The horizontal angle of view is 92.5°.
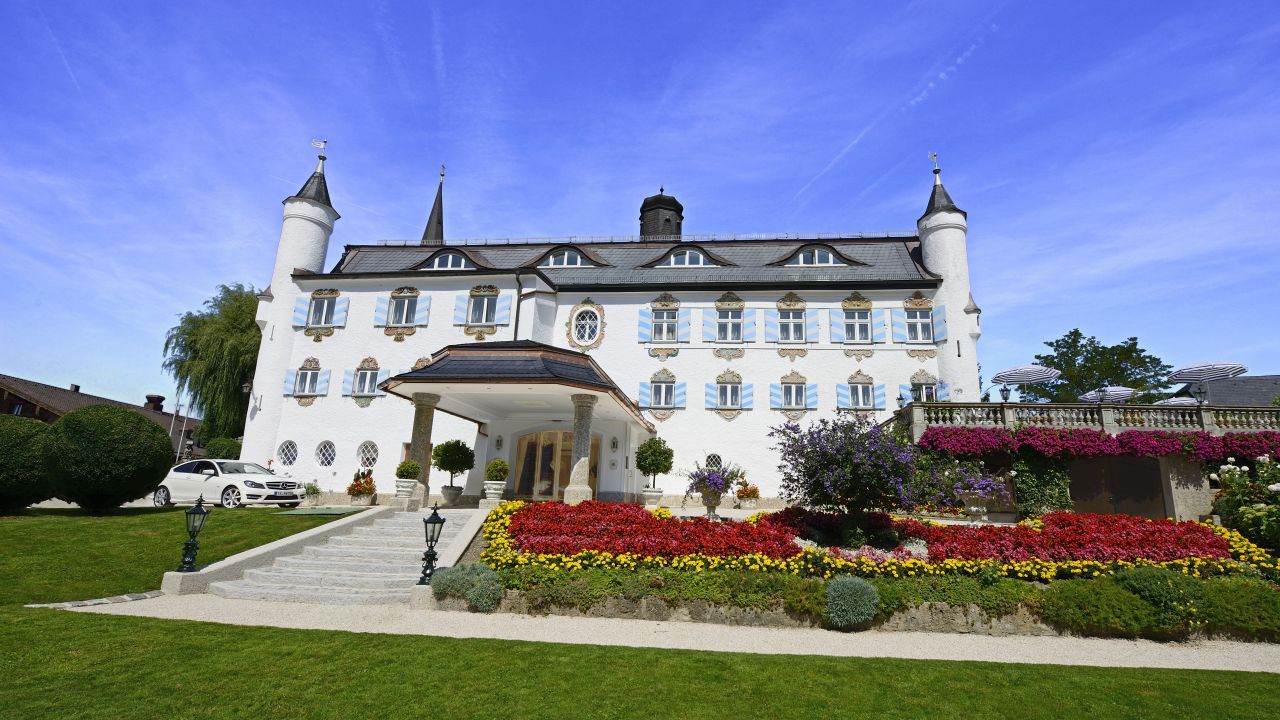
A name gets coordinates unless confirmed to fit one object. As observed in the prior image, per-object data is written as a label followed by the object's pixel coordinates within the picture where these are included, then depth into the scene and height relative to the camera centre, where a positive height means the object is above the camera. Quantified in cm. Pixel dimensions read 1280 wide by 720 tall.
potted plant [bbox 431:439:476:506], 2086 +85
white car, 1959 -38
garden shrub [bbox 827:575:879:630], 990 -165
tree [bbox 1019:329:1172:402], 3819 +879
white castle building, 2669 +709
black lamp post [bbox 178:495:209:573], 1142 -109
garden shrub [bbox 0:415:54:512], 1584 +0
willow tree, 3453 +588
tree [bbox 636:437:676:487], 2283 +128
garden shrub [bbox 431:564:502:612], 1064 -176
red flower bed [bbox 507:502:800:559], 1177 -86
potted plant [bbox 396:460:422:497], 1703 +15
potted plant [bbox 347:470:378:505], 2070 -39
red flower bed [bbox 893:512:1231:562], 1144 -62
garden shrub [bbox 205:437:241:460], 3155 +129
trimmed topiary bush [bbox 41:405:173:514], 1586 +32
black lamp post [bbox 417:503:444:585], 1124 -102
